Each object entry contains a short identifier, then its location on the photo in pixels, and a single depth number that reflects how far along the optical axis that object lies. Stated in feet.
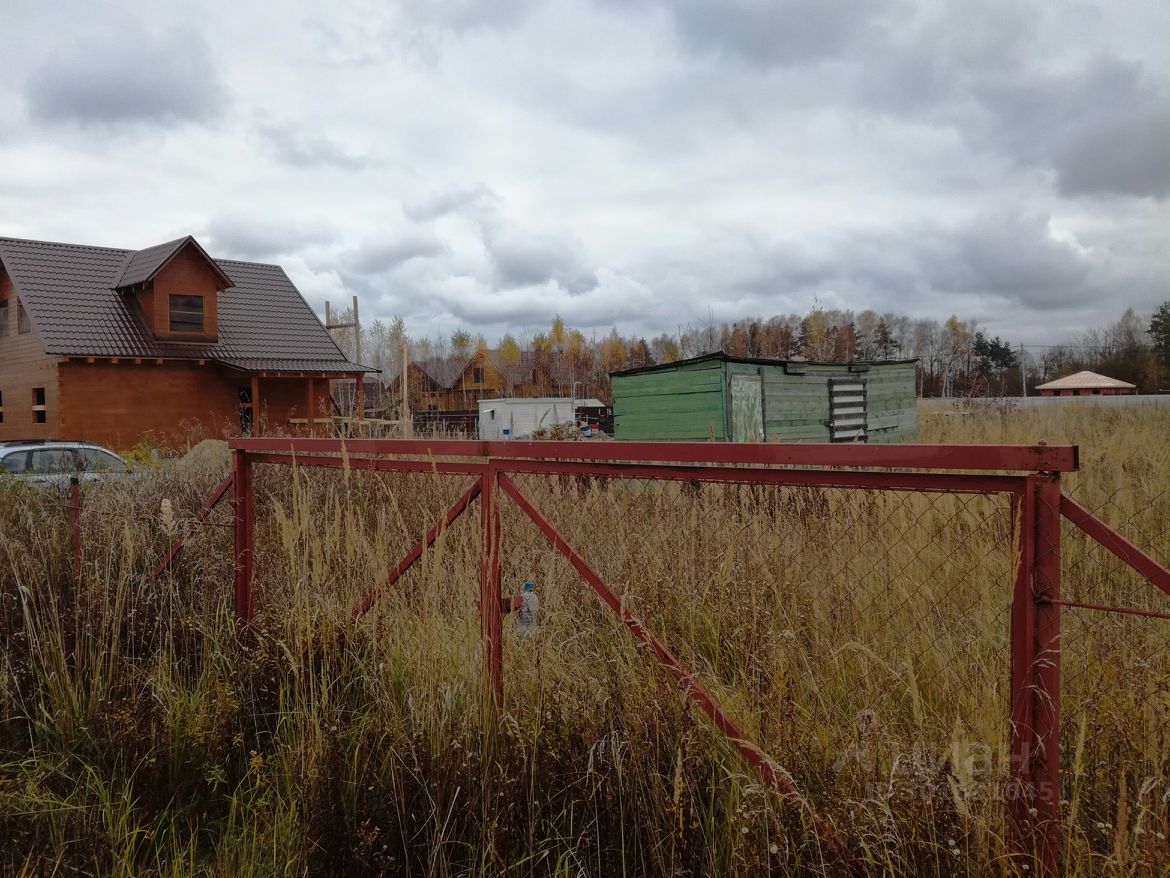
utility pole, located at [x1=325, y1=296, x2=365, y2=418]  83.78
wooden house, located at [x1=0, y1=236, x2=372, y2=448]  67.51
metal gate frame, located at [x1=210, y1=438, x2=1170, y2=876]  6.21
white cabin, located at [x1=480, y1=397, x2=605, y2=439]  98.32
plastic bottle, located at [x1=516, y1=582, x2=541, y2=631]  9.95
